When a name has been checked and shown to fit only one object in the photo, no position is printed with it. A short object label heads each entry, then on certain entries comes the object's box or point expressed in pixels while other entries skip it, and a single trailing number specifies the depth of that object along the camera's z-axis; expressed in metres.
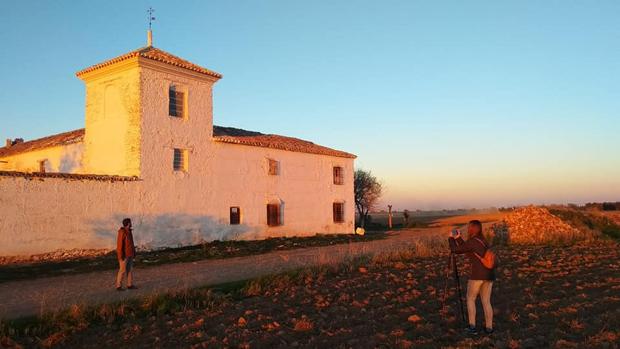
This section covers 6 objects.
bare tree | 42.41
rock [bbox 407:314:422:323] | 7.65
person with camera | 6.82
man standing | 10.84
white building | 16.66
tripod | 7.63
